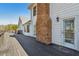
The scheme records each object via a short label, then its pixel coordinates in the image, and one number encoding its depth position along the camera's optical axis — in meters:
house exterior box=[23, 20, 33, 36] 6.07
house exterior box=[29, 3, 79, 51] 2.52
